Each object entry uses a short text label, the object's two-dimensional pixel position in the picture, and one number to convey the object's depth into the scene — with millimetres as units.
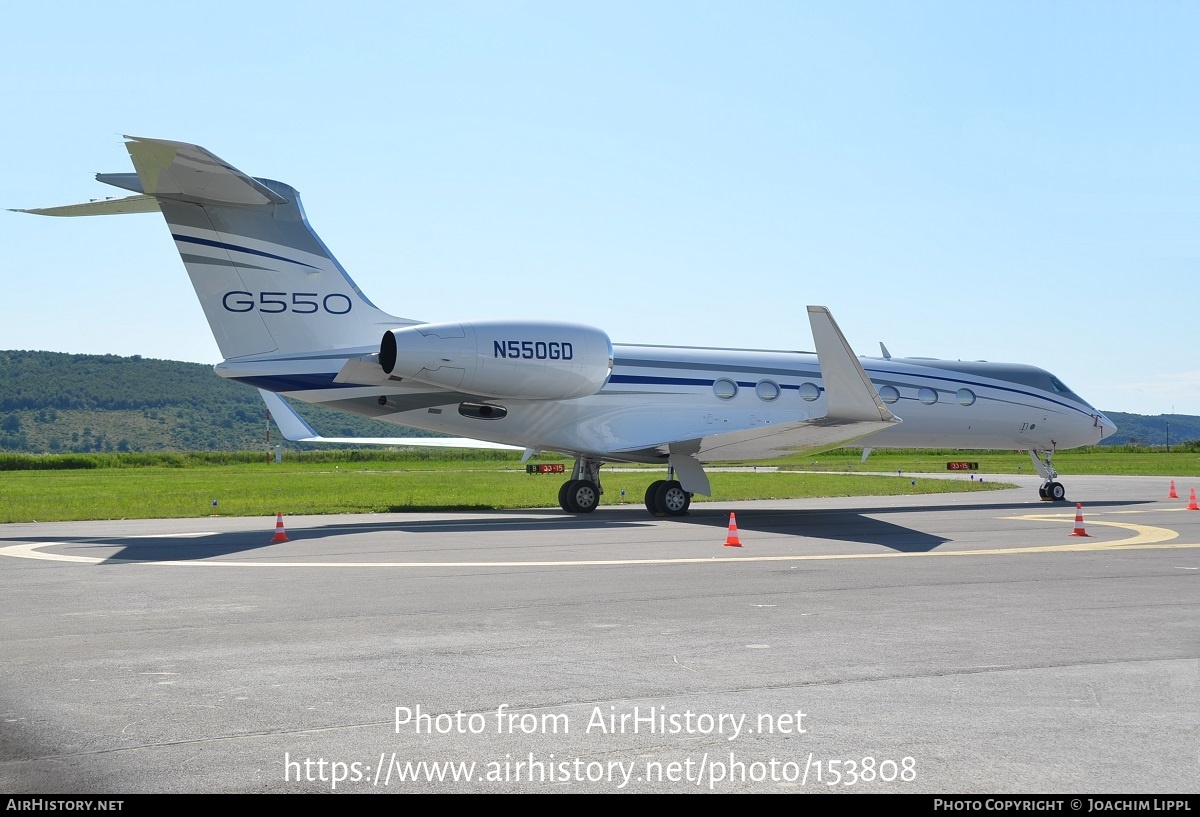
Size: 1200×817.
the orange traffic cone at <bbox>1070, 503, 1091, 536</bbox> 16953
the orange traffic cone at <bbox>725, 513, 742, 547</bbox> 15414
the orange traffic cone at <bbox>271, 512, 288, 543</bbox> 16203
